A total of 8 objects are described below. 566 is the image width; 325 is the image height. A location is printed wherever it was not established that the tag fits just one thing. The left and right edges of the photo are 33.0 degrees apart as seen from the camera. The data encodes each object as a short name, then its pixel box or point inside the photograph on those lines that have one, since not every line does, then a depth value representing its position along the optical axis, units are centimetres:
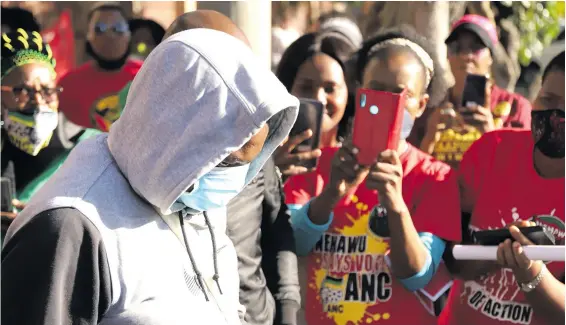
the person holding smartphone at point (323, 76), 402
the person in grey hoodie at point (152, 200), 188
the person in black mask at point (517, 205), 328
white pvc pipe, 306
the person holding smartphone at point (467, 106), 455
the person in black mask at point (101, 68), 605
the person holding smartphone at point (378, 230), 348
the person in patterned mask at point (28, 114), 398
